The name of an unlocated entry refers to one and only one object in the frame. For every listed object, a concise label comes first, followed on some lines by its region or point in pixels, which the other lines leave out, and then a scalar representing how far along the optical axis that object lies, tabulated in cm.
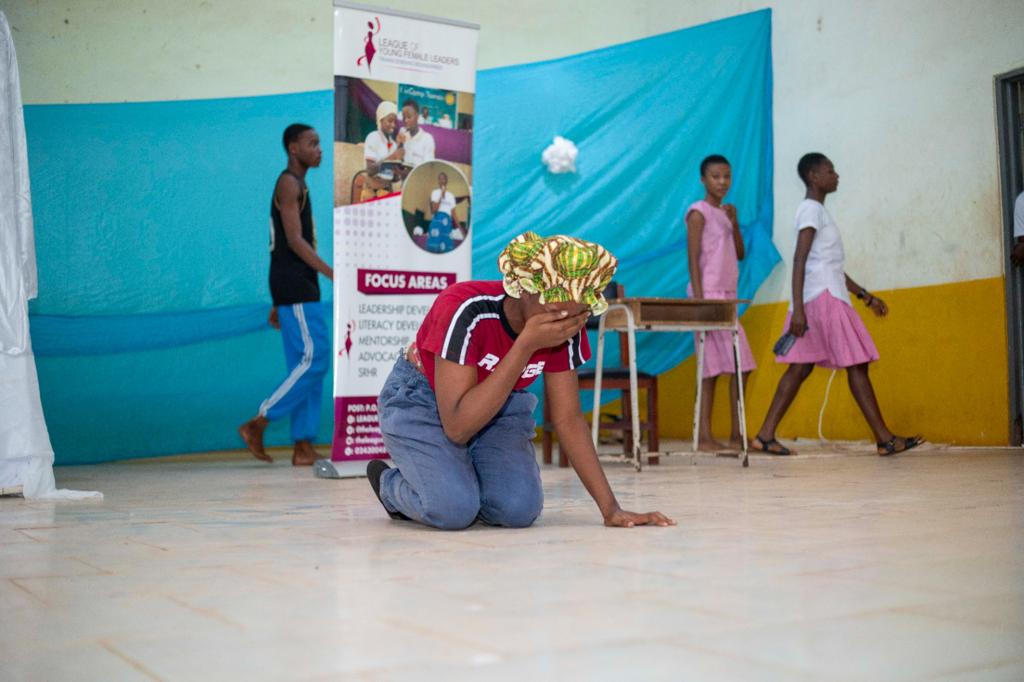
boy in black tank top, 529
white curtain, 359
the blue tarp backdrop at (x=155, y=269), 546
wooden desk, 463
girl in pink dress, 551
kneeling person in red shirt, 224
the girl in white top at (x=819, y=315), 529
